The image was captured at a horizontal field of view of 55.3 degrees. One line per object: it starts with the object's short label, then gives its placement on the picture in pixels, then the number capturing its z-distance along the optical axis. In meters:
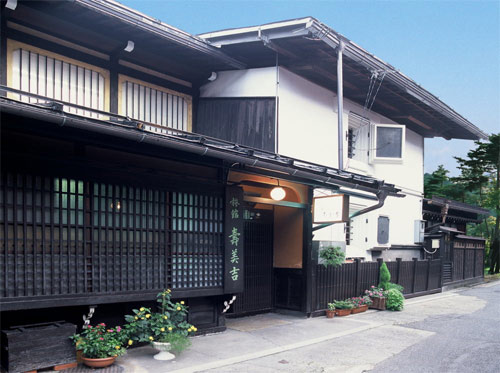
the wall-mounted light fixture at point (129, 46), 9.91
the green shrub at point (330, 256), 13.11
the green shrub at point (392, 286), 15.37
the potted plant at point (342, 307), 13.29
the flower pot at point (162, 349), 8.16
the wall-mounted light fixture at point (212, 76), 12.53
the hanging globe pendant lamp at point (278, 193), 11.20
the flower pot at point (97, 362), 7.33
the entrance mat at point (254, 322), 11.21
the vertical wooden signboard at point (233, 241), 9.99
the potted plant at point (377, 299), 14.65
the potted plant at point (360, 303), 13.91
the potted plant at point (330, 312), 13.00
